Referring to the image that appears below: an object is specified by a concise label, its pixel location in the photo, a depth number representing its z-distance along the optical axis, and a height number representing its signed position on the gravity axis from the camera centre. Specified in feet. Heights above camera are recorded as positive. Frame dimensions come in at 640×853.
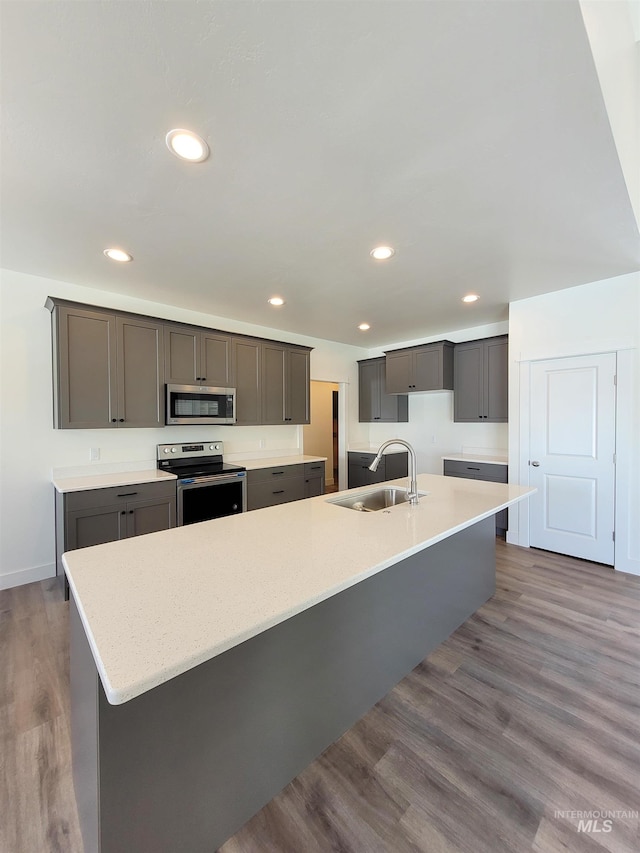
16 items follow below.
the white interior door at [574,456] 10.59 -1.15
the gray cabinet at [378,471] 17.74 -2.46
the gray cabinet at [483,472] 13.25 -2.10
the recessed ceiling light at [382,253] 8.26 +4.08
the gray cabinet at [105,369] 9.64 +1.56
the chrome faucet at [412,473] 6.98 -1.08
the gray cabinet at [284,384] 14.26 +1.59
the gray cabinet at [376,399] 18.72 +1.20
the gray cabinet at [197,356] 11.53 +2.27
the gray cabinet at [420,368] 15.58 +2.47
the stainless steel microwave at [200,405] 11.55 +0.59
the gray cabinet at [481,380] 14.34 +1.71
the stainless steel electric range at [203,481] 11.04 -1.96
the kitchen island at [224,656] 2.92 -2.65
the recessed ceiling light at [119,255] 8.40 +4.11
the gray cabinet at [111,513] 8.98 -2.54
